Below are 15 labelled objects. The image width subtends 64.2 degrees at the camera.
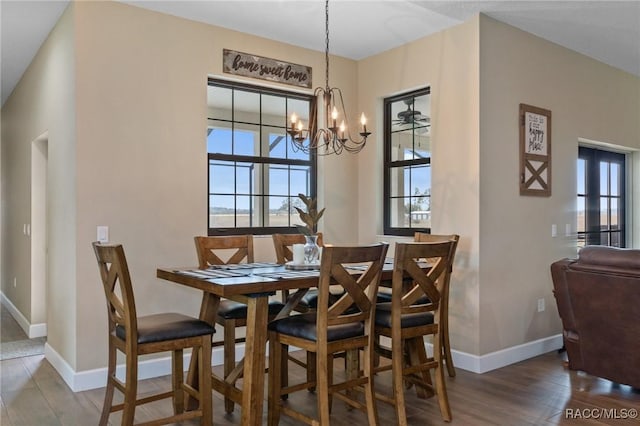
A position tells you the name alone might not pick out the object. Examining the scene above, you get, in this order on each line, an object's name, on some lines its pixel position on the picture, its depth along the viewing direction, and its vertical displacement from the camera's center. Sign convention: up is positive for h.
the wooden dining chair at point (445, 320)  3.62 -0.82
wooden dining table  2.59 -0.50
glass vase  3.34 -0.28
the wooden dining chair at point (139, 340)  2.56 -0.69
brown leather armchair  3.29 -0.68
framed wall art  4.32 +0.50
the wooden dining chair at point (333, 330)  2.56 -0.64
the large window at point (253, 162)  4.38 +0.43
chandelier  4.87 +0.74
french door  5.39 +0.12
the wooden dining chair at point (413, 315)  2.79 -0.63
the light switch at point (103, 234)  3.66 -0.18
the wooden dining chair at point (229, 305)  3.16 -0.63
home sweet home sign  4.32 +1.25
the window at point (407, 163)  4.66 +0.43
